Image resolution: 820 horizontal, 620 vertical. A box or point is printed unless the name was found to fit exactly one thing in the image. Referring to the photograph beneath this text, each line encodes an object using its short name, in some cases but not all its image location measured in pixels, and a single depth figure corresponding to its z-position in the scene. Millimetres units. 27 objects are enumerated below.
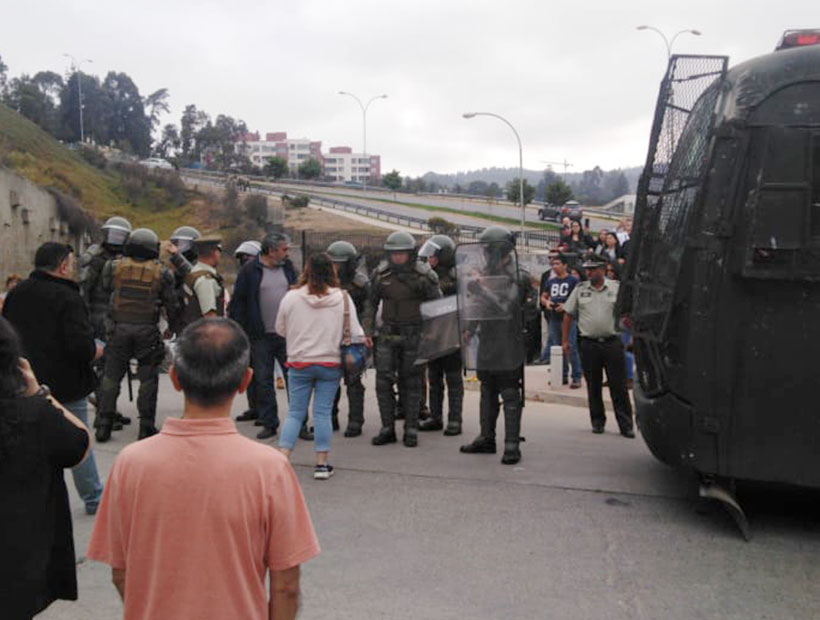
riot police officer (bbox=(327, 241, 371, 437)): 8422
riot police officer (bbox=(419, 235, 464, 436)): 8422
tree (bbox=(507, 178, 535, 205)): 62056
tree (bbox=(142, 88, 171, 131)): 107375
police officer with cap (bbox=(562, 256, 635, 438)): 8195
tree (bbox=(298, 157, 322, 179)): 95938
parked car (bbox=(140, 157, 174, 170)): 69438
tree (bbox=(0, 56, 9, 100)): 91456
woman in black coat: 2787
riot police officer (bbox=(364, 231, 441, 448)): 7832
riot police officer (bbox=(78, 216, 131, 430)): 8523
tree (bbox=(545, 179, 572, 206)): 63097
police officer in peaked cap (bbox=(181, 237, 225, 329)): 8133
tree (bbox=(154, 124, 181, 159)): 104062
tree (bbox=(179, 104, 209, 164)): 100500
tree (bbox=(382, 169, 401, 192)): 87000
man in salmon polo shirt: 2244
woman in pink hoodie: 6480
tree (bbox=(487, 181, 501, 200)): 84288
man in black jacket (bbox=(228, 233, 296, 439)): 8086
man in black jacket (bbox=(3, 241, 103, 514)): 4992
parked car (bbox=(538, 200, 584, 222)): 50406
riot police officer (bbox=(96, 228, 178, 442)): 7625
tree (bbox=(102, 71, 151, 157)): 102812
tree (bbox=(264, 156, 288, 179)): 84375
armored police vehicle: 4859
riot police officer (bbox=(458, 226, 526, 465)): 7258
